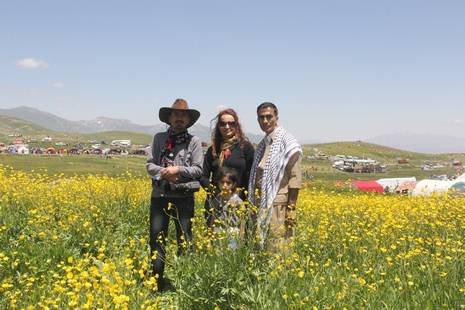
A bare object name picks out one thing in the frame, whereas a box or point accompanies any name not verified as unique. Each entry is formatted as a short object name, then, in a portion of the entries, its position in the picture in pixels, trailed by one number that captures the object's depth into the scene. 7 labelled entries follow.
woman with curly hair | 4.52
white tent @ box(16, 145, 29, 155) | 91.41
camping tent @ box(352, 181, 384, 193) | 29.30
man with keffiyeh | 4.11
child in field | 4.33
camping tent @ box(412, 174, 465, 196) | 22.58
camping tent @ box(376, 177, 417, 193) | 32.73
